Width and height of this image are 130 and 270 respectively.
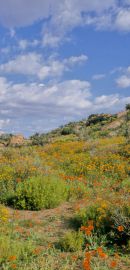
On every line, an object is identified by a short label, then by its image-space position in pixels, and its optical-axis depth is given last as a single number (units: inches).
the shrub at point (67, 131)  1151.2
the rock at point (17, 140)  1014.8
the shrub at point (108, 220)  217.3
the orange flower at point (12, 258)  170.9
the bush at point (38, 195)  306.2
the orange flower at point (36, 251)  189.3
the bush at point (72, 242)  201.1
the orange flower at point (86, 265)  158.3
